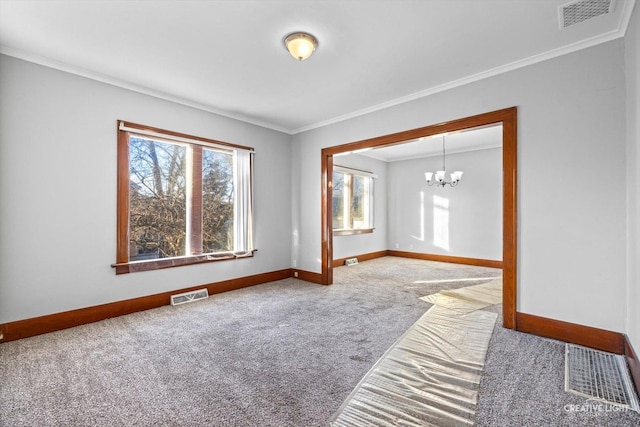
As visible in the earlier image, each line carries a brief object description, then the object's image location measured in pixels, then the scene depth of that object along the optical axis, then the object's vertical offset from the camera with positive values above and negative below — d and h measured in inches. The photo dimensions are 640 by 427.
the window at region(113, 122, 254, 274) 141.4 +8.7
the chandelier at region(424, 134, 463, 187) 241.1 +31.9
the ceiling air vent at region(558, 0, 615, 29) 85.7 +62.5
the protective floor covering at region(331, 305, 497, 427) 67.0 -47.1
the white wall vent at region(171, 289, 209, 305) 153.4 -44.8
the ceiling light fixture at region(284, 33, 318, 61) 100.0 +60.3
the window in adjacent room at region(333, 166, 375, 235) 276.5 +13.8
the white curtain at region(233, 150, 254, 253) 184.5 +8.2
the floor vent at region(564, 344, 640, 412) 75.1 -47.3
